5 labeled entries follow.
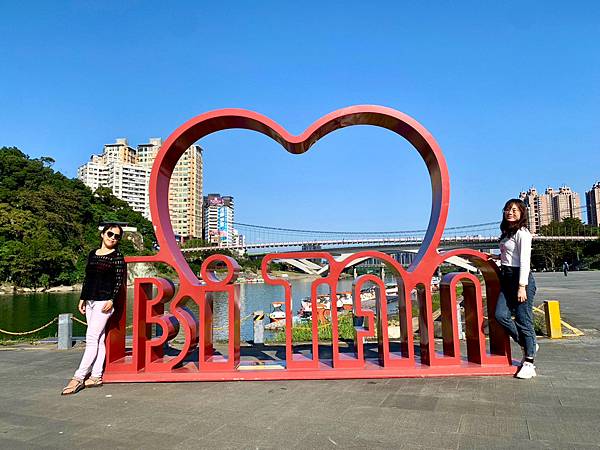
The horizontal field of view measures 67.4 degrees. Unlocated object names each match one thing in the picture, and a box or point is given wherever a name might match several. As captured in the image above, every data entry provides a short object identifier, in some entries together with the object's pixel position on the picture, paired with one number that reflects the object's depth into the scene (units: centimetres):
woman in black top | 506
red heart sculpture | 533
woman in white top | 495
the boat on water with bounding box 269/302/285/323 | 2167
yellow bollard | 771
